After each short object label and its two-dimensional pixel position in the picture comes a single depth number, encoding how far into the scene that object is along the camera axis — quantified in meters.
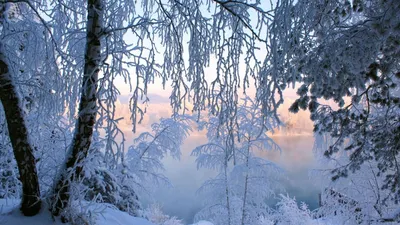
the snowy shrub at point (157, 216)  14.88
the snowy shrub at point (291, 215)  10.41
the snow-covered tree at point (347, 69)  1.88
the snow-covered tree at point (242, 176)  8.79
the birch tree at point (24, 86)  2.47
